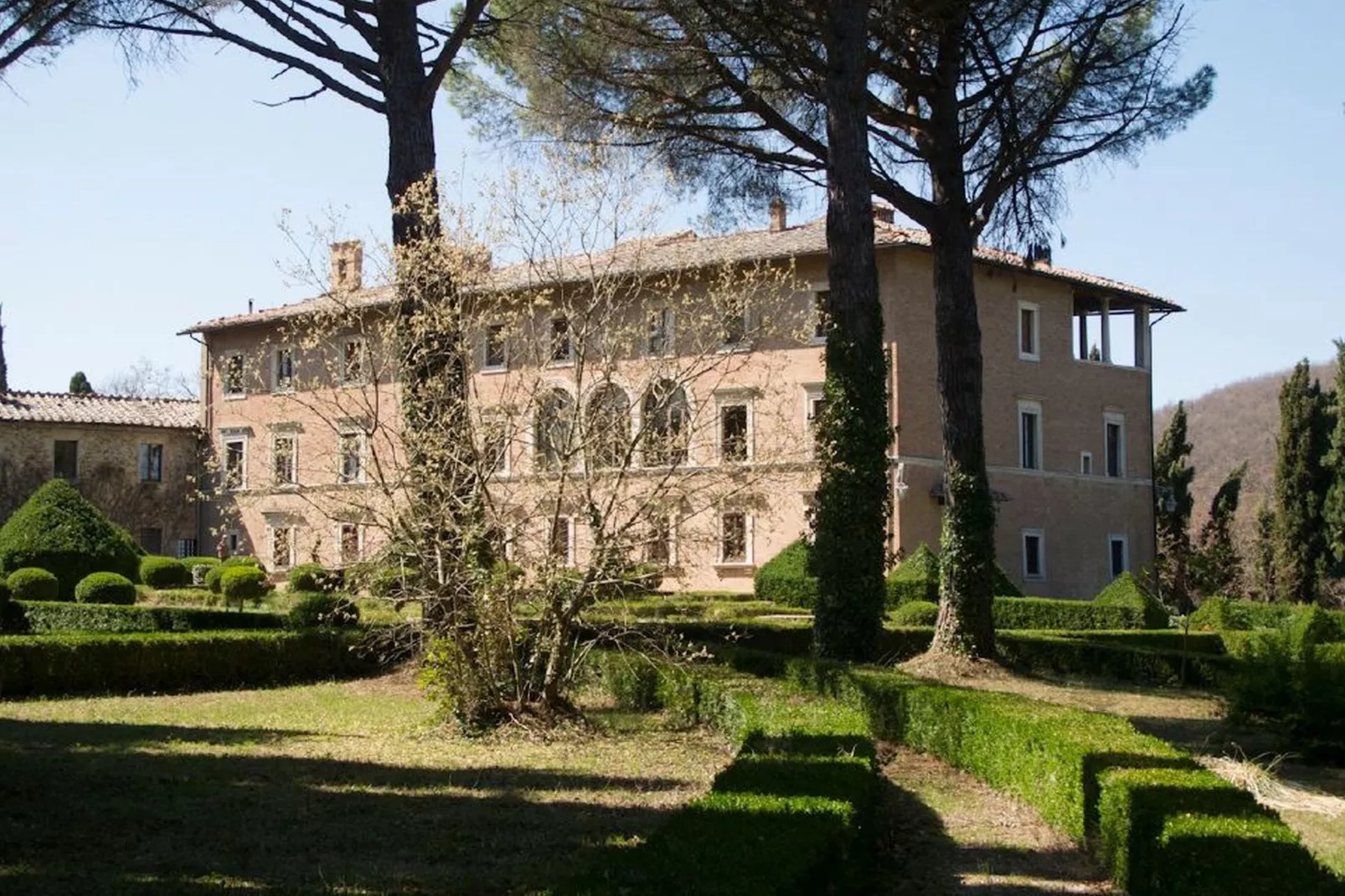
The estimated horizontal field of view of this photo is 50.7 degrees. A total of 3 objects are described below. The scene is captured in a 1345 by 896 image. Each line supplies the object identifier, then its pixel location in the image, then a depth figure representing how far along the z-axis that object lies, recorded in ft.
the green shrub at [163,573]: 95.86
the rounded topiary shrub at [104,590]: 73.46
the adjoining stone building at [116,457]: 122.93
